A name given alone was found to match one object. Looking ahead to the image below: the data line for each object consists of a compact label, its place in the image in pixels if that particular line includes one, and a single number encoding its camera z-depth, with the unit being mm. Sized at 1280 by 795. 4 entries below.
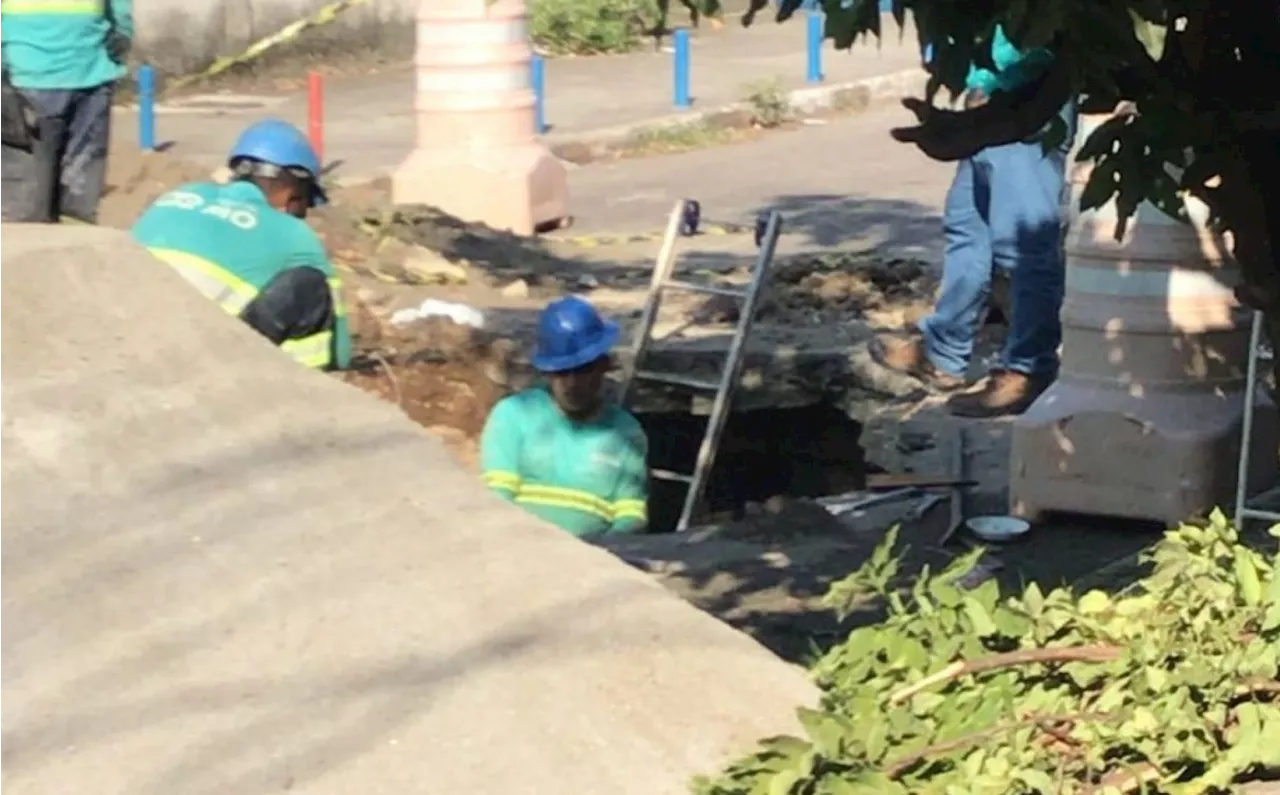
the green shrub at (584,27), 22172
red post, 15625
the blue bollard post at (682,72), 18328
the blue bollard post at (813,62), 20016
